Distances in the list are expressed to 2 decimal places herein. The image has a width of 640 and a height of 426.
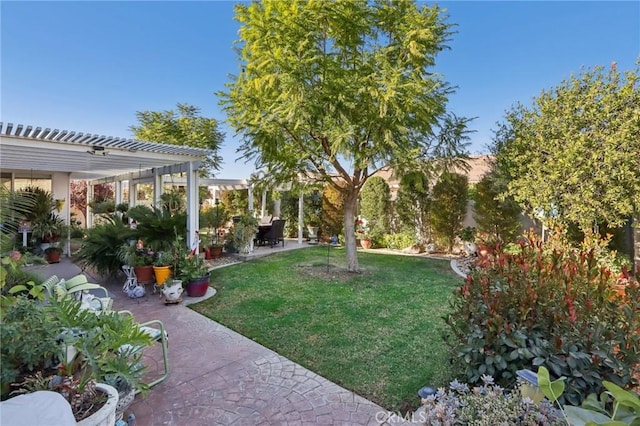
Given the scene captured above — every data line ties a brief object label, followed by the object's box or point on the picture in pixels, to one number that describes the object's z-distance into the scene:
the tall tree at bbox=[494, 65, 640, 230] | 6.18
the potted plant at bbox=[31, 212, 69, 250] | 9.63
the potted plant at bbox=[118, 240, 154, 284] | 6.25
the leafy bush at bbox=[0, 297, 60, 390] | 1.81
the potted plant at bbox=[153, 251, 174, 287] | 6.13
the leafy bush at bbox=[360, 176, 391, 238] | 12.59
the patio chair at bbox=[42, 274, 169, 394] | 3.06
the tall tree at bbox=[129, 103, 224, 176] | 13.58
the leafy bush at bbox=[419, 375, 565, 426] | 1.72
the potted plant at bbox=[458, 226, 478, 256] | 10.25
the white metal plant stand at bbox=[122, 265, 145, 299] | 6.05
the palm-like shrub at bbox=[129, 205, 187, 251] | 6.77
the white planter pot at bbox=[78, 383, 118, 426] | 1.80
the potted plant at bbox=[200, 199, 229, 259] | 10.41
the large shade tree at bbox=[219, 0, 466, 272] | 5.94
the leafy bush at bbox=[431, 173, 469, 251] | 10.88
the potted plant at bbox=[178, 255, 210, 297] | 6.04
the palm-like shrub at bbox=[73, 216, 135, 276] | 6.81
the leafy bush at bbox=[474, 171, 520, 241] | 9.68
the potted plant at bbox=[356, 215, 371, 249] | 12.66
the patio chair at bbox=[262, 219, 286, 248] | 12.31
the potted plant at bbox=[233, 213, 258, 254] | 10.74
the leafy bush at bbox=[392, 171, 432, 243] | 11.60
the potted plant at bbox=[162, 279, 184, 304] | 5.64
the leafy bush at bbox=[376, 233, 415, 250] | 12.04
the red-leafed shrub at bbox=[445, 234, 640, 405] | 1.99
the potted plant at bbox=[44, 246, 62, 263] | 9.47
